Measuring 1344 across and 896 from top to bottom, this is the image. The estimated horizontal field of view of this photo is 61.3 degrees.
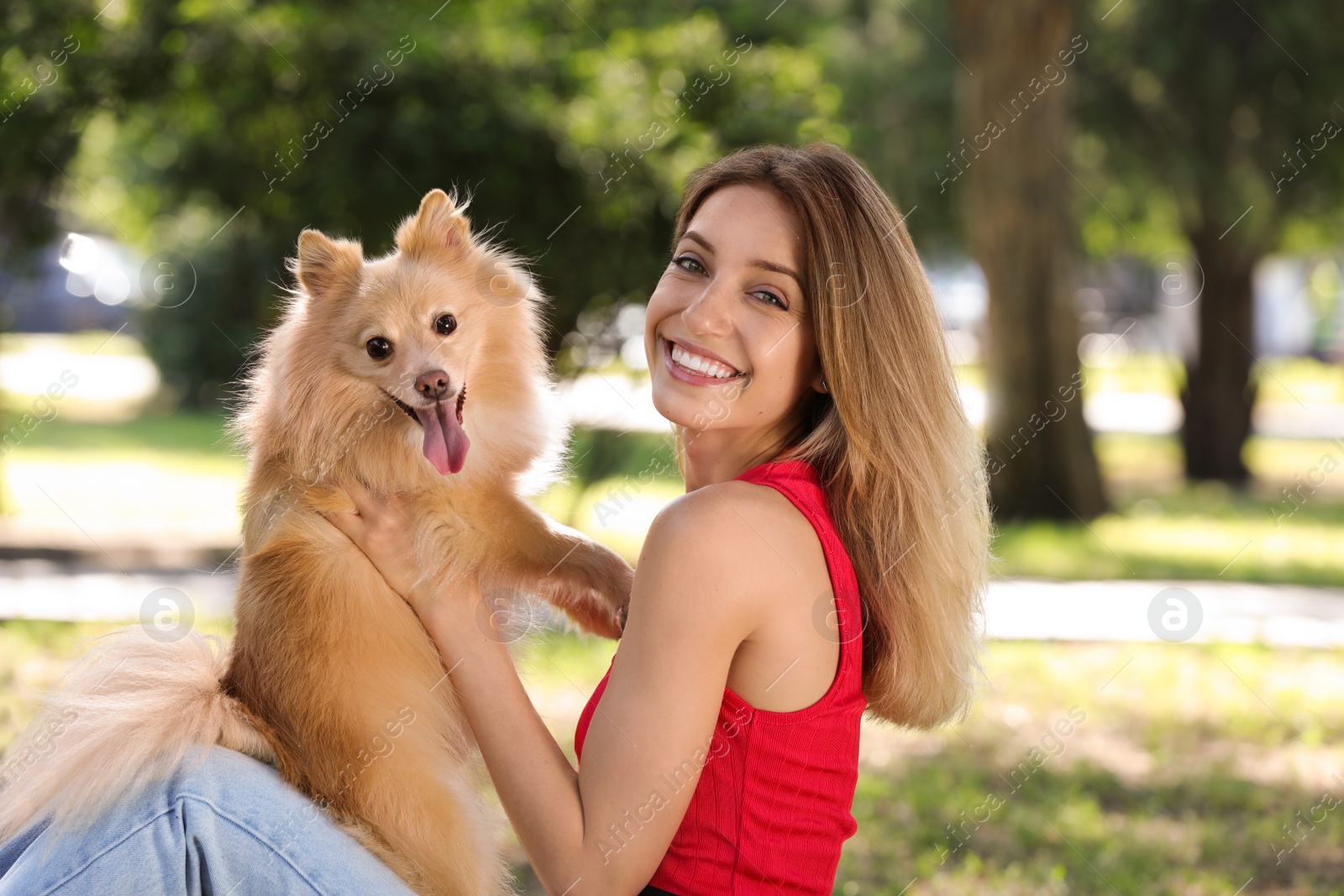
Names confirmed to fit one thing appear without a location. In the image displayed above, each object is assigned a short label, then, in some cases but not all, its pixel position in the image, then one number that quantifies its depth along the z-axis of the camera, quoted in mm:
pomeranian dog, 2359
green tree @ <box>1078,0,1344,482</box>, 13281
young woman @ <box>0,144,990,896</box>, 2119
